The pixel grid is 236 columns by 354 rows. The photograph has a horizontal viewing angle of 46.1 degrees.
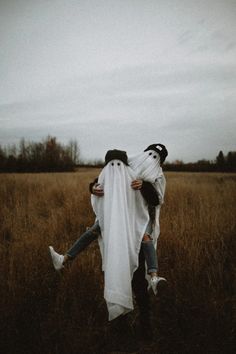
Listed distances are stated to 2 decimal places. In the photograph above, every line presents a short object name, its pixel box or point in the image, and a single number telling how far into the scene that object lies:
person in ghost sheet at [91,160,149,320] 2.24
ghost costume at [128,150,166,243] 2.53
